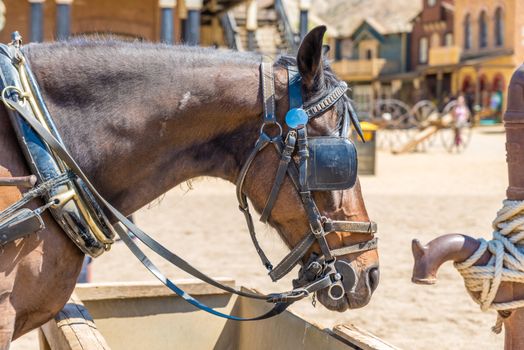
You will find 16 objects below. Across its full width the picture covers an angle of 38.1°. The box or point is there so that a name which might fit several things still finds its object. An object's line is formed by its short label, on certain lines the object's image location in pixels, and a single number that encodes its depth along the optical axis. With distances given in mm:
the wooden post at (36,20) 14555
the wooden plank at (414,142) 22091
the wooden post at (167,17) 14656
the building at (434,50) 42844
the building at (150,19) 14680
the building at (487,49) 37688
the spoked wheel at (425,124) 24594
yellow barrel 15305
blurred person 22561
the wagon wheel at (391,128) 25455
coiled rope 1798
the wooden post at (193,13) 15141
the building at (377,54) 50250
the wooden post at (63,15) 14359
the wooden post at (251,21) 19141
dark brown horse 2242
